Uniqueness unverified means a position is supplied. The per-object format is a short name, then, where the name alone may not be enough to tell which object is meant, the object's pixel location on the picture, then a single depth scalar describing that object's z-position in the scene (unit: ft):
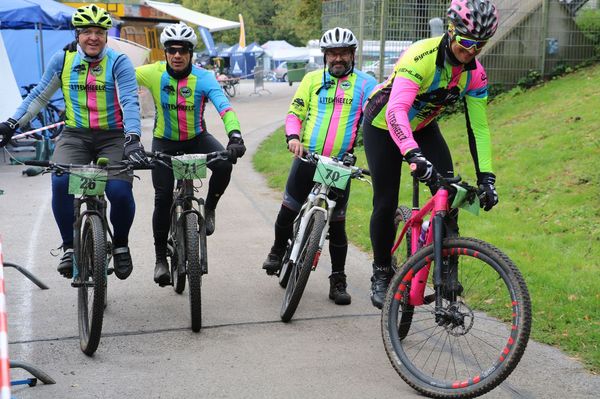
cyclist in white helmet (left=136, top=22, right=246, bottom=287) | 20.18
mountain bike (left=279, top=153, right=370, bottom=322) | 18.56
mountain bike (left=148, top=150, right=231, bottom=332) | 18.16
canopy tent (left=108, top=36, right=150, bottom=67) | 76.46
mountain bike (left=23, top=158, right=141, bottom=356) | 16.70
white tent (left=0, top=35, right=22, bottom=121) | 23.21
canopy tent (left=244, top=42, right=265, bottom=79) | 187.54
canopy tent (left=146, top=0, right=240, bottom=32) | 115.32
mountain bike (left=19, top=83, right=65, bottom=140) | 55.11
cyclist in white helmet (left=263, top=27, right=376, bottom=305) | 20.81
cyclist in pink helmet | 14.90
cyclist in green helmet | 19.30
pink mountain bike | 13.70
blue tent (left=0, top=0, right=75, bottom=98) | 53.36
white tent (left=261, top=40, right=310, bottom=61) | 218.87
